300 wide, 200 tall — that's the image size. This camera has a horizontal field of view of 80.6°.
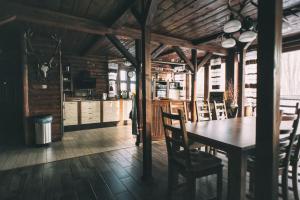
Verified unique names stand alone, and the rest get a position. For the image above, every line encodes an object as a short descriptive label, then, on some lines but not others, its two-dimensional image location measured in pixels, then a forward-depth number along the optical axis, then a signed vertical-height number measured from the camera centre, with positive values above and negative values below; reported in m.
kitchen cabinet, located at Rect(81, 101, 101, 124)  6.32 -0.58
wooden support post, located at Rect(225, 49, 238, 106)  5.96 +0.95
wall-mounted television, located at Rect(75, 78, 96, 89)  6.82 +0.50
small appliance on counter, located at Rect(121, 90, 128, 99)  7.66 +0.07
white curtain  5.33 +0.65
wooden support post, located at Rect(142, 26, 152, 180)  2.61 -0.02
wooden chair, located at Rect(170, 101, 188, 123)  4.35 -0.19
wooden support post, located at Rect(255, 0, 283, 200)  1.08 -0.01
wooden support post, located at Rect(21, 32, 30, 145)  4.21 +0.11
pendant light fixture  2.24 +0.88
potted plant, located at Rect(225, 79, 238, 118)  5.51 -0.03
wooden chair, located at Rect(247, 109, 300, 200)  1.69 -0.66
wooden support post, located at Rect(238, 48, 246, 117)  5.06 +0.32
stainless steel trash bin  4.16 -0.80
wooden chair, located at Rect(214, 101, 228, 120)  3.49 -0.34
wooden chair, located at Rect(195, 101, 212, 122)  3.12 -0.26
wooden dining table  1.57 -0.46
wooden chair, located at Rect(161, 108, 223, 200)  1.79 -0.73
